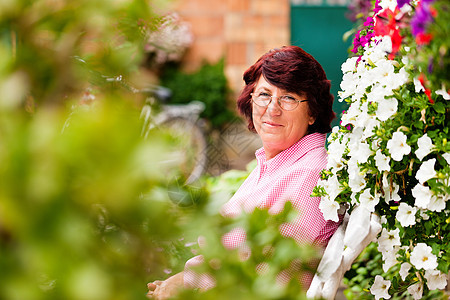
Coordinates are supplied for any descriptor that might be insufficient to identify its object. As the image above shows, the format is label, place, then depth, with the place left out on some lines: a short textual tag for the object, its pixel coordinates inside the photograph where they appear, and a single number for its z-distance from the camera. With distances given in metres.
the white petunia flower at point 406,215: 2.50
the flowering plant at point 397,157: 2.44
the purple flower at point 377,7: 2.62
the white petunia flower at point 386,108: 2.48
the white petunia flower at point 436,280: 2.54
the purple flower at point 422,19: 2.25
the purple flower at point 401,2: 2.43
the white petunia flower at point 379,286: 2.62
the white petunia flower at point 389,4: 2.48
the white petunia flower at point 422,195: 2.44
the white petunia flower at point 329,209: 2.58
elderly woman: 2.69
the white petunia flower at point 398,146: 2.46
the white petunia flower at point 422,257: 2.49
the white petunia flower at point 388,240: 2.53
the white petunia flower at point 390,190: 2.52
